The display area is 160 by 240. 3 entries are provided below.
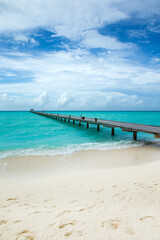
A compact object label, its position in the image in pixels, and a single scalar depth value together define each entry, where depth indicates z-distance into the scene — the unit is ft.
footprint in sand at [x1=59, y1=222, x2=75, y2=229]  8.48
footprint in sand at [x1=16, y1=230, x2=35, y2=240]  7.75
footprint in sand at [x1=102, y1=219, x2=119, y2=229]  8.34
